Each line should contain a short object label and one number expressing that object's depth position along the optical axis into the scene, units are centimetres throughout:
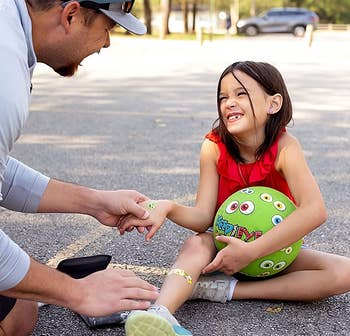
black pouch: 273
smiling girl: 285
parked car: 3919
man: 202
